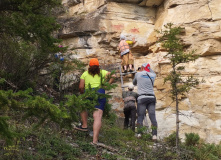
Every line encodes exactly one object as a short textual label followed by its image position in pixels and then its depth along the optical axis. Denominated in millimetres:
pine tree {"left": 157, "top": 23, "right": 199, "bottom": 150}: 6609
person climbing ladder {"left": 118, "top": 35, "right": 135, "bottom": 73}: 10906
